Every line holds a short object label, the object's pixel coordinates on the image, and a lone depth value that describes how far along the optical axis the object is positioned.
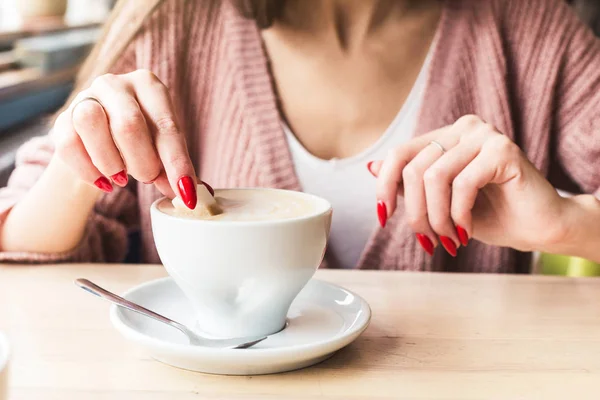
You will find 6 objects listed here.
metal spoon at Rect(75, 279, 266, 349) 0.50
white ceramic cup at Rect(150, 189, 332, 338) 0.47
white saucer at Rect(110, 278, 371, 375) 0.45
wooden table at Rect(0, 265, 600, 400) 0.46
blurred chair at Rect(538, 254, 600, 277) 0.97
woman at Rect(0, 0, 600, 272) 1.02
